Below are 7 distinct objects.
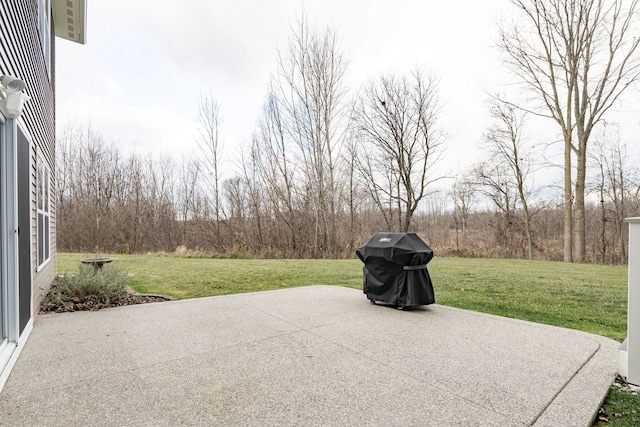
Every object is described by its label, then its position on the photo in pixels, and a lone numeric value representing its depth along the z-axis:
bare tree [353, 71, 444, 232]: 15.02
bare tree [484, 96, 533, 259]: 15.02
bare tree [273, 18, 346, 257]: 14.58
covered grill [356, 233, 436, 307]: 4.15
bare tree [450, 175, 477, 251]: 16.78
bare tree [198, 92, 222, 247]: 16.27
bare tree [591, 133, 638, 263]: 13.73
